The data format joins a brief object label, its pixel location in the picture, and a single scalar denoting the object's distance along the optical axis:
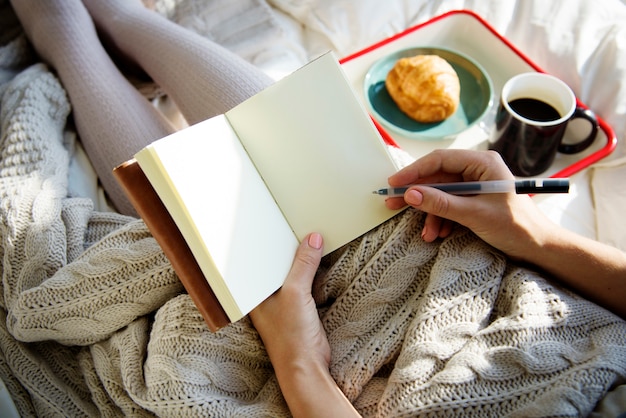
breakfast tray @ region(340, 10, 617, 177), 0.80
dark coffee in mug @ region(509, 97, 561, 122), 0.74
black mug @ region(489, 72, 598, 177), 0.71
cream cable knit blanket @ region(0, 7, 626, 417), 0.46
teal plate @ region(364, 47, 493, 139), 0.83
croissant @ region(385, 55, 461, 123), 0.81
